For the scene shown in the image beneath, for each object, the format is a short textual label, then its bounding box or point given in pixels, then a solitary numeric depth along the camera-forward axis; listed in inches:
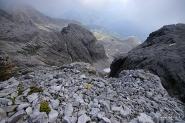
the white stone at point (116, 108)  230.0
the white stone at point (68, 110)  209.7
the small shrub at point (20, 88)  241.3
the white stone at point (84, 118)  201.5
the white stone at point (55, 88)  248.0
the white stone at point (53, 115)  199.4
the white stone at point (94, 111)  214.0
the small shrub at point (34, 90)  242.1
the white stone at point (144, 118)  224.1
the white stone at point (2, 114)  202.4
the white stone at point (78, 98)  232.1
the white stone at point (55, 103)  218.3
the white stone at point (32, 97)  224.5
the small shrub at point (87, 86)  264.0
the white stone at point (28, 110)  204.4
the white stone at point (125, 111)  227.2
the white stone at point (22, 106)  209.8
